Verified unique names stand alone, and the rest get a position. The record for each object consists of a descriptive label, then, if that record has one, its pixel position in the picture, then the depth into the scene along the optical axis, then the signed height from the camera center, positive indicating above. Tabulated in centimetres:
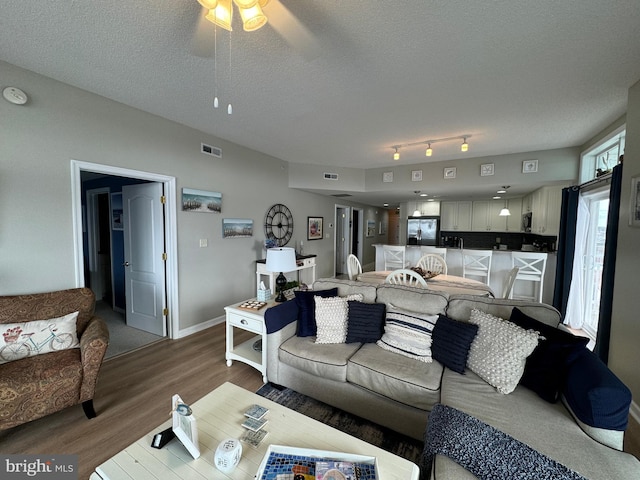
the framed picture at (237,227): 393 -4
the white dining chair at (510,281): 297 -61
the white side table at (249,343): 241 -108
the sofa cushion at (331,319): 228 -81
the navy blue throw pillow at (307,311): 238 -79
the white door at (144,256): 331 -44
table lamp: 274 -37
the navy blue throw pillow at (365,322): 224 -82
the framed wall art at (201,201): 337 +31
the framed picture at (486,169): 452 +101
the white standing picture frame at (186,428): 116 -91
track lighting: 359 +123
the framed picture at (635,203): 210 +22
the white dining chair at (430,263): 430 -59
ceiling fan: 122 +99
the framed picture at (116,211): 404 +17
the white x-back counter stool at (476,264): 439 -61
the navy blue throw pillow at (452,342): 184 -83
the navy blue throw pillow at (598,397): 125 -81
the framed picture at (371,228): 881 -5
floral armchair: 165 -99
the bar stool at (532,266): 412 -59
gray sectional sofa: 122 -100
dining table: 303 -71
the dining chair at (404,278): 309 -64
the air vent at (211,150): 355 +102
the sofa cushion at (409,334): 201 -84
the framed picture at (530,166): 420 +100
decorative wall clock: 475 +2
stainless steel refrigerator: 708 -8
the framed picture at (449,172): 485 +102
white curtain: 365 -73
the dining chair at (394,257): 487 -56
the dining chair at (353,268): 403 -65
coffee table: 111 -104
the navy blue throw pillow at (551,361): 152 -79
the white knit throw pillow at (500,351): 162 -79
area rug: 174 -145
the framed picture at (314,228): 594 -5
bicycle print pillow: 189 -86
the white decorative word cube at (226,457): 111 -98
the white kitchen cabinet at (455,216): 684 +31
